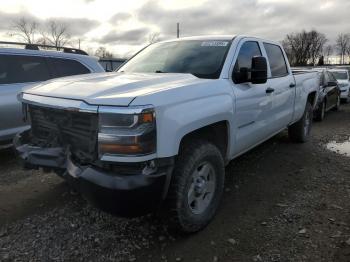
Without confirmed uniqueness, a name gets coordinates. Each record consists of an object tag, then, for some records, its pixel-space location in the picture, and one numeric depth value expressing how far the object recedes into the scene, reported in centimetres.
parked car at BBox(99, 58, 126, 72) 1462
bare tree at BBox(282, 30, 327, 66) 8856
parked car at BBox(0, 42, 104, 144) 571
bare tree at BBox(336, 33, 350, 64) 8994
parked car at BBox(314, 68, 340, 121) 1096
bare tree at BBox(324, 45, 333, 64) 9240
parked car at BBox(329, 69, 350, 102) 1620
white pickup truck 285
